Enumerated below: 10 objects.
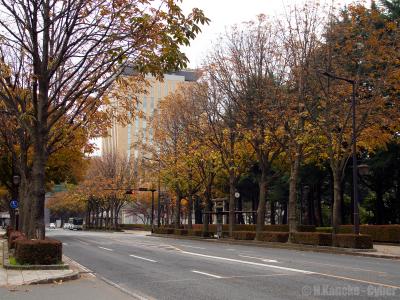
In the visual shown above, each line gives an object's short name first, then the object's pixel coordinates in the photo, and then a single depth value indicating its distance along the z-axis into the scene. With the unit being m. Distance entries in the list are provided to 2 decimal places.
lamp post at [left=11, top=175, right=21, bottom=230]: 33.22
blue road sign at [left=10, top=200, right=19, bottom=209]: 39.84
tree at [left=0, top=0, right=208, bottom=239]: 15.30
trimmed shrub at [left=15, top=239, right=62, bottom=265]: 16.02
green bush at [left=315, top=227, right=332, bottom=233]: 44.53
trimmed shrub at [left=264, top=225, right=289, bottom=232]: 48.00
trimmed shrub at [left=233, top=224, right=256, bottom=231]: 53.76
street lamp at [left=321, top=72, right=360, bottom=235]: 26.95
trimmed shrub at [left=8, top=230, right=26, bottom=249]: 22.27
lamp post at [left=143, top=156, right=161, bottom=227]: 52.31
